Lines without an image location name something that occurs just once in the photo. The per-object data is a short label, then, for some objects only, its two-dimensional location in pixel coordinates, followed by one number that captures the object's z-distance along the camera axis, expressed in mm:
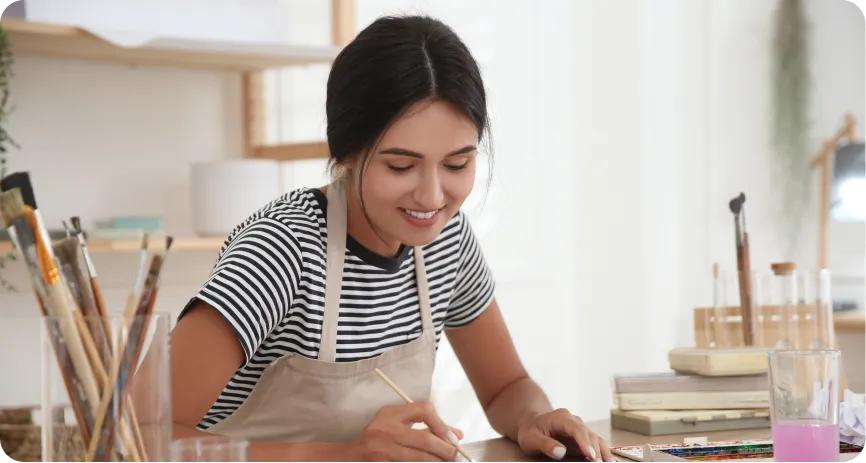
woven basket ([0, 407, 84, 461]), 2314
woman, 1367
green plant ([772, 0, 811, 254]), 3594
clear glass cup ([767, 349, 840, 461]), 1212
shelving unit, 2461
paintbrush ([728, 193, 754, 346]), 1763
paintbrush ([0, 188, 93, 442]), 892
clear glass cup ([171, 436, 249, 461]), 944
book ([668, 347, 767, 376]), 1672
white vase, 2695
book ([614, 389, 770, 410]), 1661
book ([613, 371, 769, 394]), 1673
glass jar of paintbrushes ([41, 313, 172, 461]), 891
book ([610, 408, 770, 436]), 1615
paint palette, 1431
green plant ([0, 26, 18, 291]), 2521
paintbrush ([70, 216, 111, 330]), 961
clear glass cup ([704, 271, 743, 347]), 1807
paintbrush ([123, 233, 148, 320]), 923
